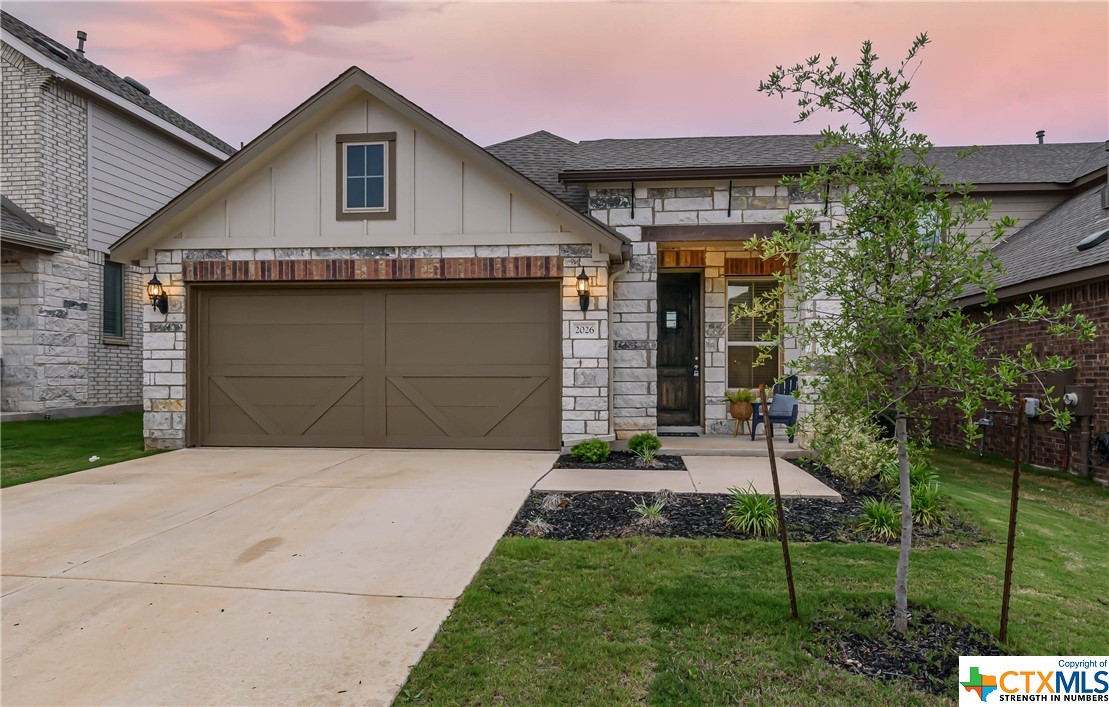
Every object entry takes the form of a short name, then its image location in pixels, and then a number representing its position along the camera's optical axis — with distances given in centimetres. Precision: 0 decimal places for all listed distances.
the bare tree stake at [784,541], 288
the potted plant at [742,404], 872
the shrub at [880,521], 435
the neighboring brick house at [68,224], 1050
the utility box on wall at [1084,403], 696
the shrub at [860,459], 590
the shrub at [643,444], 759
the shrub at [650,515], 461
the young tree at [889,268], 256
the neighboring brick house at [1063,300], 691
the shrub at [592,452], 732
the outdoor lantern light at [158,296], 816
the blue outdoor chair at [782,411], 821
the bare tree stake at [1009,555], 262
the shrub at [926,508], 466
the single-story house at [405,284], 789
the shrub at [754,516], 439
